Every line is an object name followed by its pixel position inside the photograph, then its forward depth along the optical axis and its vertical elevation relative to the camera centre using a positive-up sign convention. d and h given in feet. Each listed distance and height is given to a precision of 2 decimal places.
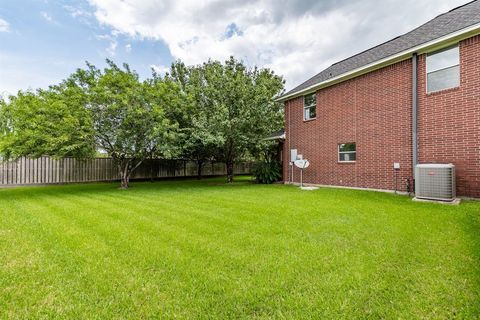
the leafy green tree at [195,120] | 37.27 +6.33
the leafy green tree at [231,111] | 38.11 +8.12
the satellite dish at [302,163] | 36.01 -0.42
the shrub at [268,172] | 43.27 -2.15
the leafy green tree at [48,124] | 27.71 +4.17
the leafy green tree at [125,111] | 31.78 +6.44
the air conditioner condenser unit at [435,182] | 21.07 -1.86
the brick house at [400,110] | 23.04 +5.84
